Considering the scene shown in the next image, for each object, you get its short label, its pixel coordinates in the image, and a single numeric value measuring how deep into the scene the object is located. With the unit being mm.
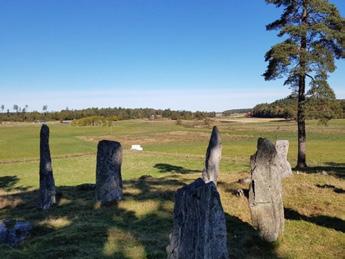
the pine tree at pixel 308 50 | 28500
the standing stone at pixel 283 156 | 24472
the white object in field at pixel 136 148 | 64188
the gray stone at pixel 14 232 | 14477
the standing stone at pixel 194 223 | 7715
